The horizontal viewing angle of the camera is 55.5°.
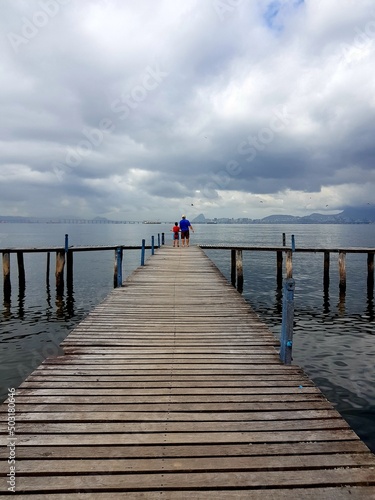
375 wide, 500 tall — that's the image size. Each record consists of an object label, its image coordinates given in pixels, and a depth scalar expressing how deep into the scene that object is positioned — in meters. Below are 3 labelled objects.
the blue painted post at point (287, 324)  5.63
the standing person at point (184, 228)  25.45
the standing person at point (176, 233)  27.28
